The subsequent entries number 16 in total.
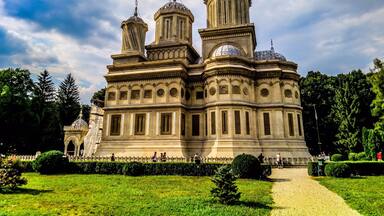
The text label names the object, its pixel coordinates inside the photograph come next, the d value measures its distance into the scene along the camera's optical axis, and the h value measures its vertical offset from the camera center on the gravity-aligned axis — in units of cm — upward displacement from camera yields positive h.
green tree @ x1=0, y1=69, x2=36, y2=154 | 3041 +497
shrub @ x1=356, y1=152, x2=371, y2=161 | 2292 -45
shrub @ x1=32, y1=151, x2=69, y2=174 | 1759 -80
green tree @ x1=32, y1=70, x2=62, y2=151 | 3794 +431
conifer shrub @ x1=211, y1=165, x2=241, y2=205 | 832 -121
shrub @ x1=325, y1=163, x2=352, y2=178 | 1480 -110
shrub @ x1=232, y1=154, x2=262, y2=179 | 1469 -96
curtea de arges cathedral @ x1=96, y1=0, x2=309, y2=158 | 2436 +542
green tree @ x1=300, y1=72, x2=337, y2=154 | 3522 +622
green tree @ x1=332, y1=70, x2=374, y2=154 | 2972 +492
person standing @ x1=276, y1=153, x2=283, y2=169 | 2113 -89
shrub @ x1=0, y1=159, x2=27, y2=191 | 1048 -104
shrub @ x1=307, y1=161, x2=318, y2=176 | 1594 -111
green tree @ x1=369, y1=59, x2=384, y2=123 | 2136 +560
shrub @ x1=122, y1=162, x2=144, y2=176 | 1675 -115
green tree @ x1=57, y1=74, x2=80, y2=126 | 5238 +1096
